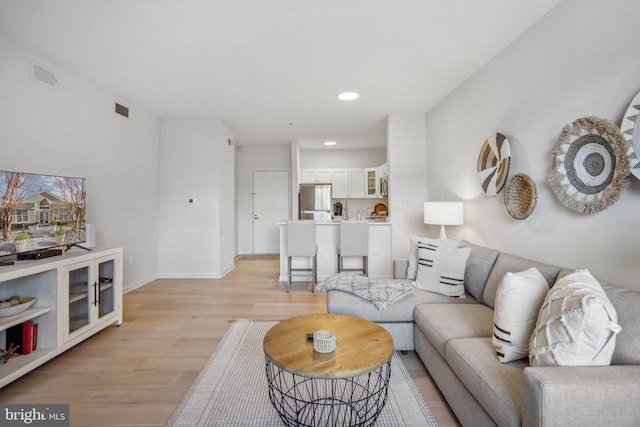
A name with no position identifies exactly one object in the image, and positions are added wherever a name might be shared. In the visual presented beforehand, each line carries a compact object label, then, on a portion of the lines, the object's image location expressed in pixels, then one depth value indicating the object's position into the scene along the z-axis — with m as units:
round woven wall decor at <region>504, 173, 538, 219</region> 2.15
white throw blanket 2.20
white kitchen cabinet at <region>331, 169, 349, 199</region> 6.61
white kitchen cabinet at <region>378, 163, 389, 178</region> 5.56
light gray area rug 1.54
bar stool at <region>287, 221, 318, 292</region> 3.94
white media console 1.85
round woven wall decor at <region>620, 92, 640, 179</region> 1.44
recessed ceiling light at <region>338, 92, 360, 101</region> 3.49
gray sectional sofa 0.92
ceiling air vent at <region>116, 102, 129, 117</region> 3.60
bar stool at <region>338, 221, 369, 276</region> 3.97
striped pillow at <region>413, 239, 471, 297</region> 2.32
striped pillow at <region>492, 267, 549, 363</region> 1.34
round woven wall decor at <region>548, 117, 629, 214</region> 1.55
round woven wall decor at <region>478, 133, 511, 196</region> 2.43
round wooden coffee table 1.23
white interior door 6.71
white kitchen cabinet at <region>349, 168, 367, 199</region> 6.62
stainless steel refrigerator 6.38
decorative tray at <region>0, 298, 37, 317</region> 1.85
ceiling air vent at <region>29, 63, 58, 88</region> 2.56
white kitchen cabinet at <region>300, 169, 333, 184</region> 6.63
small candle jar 1.33
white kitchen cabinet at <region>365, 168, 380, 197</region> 6.40
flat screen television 1.99
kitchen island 4.34
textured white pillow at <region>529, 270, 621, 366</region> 1.05
